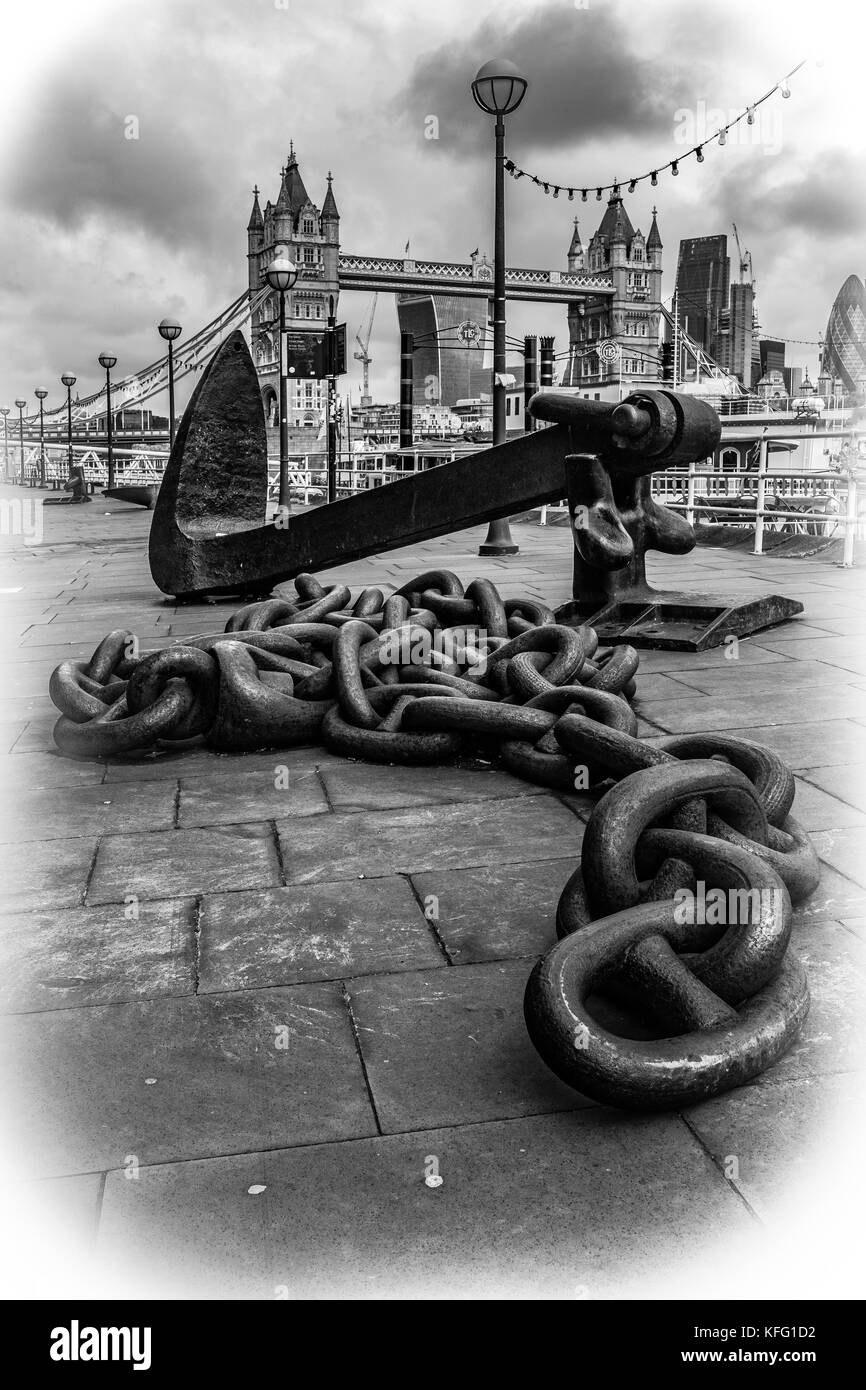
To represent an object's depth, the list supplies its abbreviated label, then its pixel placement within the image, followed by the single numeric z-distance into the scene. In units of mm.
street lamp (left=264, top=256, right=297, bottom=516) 20516
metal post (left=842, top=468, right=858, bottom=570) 9164
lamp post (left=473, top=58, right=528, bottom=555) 11609
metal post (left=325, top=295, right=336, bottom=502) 20875
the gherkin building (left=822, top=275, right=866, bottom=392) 91812
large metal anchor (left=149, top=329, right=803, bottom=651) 5820
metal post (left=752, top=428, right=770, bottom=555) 10453
